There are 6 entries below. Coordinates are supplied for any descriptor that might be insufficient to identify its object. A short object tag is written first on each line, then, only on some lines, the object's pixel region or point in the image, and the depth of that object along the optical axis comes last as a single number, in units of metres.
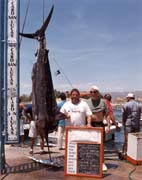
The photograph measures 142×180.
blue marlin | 3.51
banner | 3.49
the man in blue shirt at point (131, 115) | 4.78
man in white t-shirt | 3.80
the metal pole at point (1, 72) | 3.48
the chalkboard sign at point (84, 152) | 3.51
